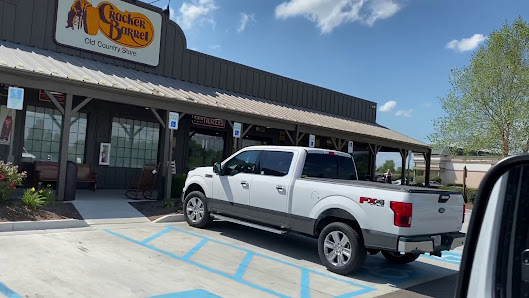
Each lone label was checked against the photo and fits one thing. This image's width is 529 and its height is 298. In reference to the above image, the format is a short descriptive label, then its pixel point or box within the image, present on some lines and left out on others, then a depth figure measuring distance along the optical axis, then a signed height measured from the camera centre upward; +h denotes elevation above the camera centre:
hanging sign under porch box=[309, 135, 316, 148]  17.36 +1.06
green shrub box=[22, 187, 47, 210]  8.73 -1.09
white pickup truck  6.20 -0.66
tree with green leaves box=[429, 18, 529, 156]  25.94 +5.05
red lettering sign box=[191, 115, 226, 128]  17.59 +1.59
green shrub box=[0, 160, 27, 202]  8.70 -0.69
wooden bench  12.55 -0.71
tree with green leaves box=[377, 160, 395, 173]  68.69 +0.93
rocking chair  12.58 -0.78
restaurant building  11.25 +1.78
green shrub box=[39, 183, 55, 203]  9.47 -1.02
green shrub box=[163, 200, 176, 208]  11.16 -1.26
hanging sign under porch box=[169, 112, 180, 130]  12.09 +1.05
